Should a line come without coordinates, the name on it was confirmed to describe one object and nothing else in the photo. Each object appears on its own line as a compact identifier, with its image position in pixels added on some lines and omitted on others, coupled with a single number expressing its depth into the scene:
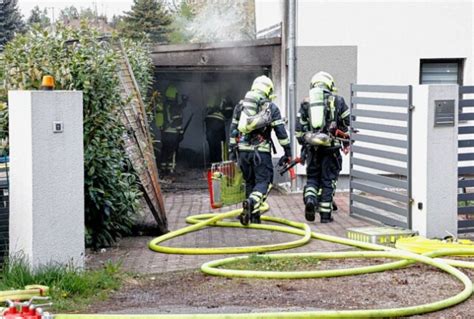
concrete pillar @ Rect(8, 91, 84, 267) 8.23
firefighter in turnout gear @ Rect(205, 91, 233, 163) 19.12
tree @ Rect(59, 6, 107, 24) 35.23
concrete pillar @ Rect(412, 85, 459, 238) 10.55
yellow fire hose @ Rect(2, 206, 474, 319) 6.59
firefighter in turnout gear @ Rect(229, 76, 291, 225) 11.50
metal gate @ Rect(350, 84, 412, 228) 11.00
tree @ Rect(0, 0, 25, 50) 24.22
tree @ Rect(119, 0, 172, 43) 36.31
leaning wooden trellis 10.73
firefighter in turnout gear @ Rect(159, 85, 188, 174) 18.75
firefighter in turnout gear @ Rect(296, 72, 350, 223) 11.99
